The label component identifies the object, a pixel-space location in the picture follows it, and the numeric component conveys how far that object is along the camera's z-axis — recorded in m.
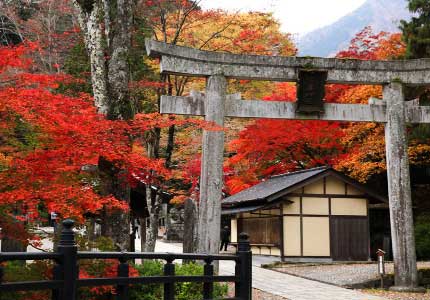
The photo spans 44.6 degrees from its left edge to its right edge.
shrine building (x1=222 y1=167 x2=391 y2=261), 24.20
